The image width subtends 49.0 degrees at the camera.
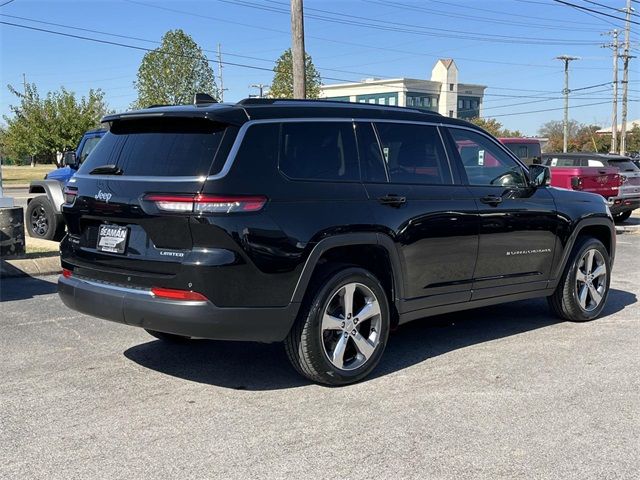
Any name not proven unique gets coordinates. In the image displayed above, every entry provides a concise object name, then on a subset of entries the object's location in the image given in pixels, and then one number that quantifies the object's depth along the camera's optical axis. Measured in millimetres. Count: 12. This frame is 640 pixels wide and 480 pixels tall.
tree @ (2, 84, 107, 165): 43031
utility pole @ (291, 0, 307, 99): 15055
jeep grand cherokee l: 4230
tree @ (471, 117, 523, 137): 76500
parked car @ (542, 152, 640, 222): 16797
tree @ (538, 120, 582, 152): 98050
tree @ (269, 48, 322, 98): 43562
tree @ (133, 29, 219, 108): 43375
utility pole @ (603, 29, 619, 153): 46031
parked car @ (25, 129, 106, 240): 12070
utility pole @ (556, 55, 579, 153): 60938
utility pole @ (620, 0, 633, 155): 44969
